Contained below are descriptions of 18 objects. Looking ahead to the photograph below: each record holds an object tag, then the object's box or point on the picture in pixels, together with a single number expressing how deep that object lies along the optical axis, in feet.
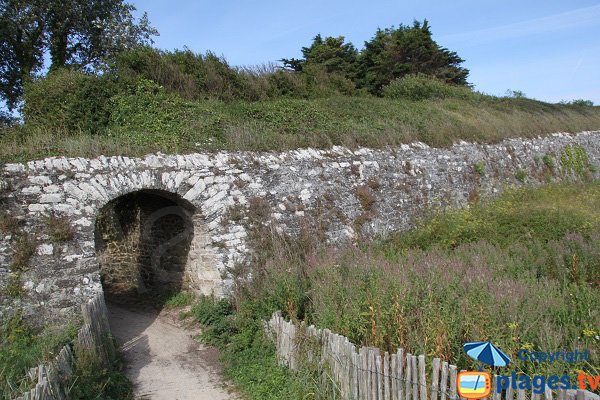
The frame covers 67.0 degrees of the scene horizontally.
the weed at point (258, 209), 32.65
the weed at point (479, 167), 50.78
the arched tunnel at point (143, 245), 36.04
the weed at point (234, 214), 31.61
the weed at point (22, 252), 24.88
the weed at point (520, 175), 55.26
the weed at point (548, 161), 61.21
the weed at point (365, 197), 39.26
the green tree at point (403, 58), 98.58
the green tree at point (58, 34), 67.51
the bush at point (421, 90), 78.59
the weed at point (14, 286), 24.48
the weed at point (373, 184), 40.53
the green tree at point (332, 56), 97.37
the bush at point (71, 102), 40.16
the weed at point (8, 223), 25.02
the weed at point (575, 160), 64.85
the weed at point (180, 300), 33.60
